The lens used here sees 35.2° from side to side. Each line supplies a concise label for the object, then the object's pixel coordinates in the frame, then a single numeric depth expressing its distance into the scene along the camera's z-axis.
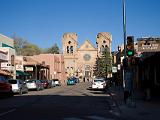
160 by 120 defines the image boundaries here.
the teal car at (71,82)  55.30
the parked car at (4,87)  19.23
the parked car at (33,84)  30.22
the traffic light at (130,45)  13.58
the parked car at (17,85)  22.99
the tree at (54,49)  109.47
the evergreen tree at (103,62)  78.46
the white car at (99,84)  30.26
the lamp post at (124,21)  15.34
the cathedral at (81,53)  89.97
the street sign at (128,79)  14.16
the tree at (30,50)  84.94
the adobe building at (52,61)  63.19
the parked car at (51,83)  40.24
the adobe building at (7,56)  34.78
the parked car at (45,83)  35.50
